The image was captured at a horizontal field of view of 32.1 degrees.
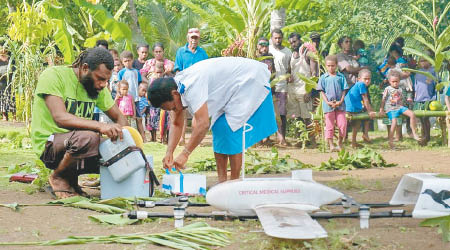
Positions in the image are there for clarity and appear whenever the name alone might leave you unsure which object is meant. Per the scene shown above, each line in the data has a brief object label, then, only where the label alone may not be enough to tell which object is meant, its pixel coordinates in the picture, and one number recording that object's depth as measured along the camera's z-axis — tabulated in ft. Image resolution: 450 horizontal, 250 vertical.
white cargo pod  20.11
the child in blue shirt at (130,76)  41.01
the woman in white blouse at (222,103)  19.39
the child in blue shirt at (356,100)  37.37
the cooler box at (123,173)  19.84
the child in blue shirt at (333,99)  35.94
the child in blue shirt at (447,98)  36.70
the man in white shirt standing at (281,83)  38.91
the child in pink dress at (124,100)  40.29
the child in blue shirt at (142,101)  41.93
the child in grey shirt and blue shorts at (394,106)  37.02
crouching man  20.08
